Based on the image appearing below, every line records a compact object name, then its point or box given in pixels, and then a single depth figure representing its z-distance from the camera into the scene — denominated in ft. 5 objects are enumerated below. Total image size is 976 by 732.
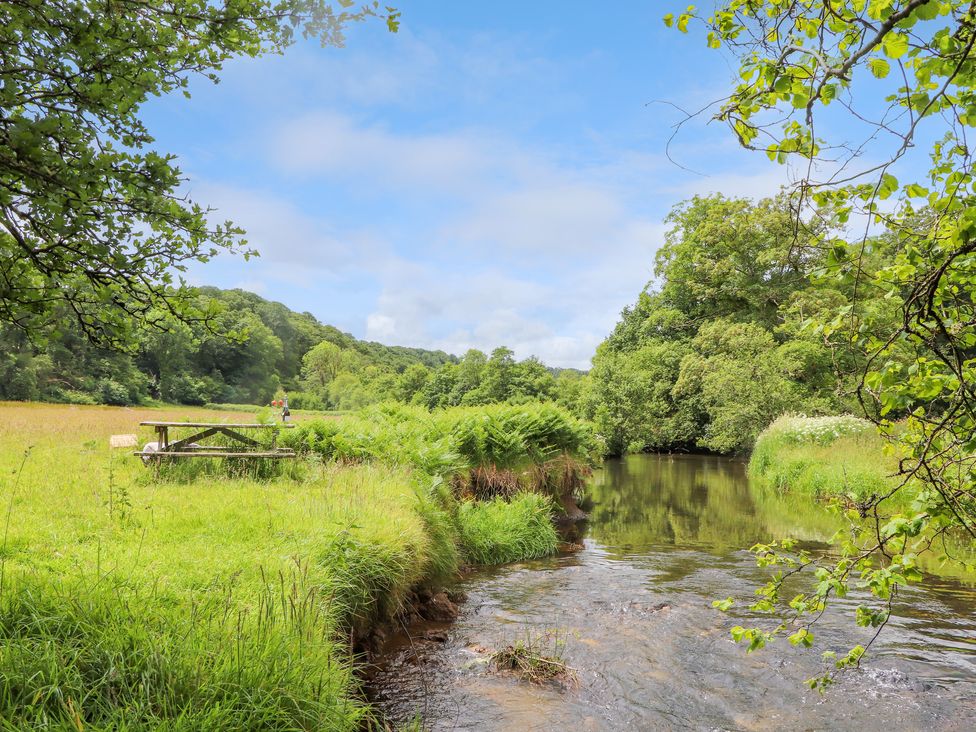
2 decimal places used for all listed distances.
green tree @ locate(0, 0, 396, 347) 11.19
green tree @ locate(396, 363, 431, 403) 190.39
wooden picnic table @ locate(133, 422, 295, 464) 33.86
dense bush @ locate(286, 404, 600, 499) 39.45
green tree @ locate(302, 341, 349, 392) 325.83
